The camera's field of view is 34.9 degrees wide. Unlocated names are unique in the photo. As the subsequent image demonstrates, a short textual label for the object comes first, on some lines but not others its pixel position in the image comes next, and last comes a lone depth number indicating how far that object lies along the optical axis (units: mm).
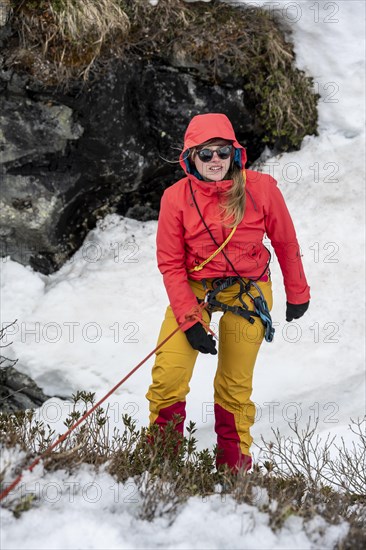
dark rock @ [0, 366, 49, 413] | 6344
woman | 4043
